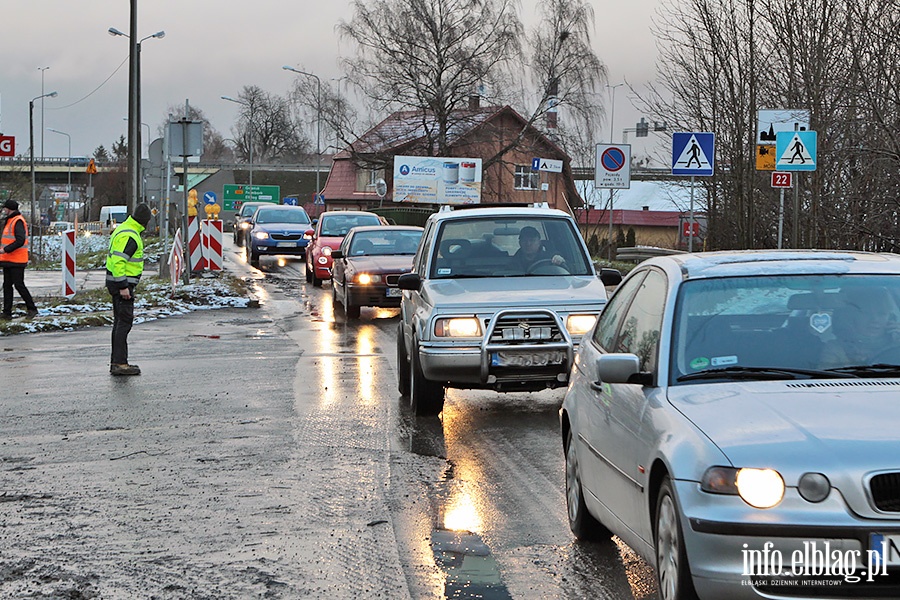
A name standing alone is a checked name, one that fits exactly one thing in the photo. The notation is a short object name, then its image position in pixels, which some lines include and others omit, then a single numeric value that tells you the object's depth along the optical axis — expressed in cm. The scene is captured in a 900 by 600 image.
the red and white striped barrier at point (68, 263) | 2320
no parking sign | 2909
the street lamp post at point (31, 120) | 6176
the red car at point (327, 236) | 2956
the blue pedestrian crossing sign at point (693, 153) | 2159
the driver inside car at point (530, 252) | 1173
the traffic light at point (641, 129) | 6900
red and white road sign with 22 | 2028
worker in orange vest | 2081
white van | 10408
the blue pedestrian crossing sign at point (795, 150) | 1878
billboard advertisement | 5934
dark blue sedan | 3884
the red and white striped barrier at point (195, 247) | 3000
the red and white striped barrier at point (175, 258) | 2570
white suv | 1029
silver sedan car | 422
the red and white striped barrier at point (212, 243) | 3119
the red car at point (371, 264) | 2112
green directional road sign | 9888
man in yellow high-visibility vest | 1381
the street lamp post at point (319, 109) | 6097
